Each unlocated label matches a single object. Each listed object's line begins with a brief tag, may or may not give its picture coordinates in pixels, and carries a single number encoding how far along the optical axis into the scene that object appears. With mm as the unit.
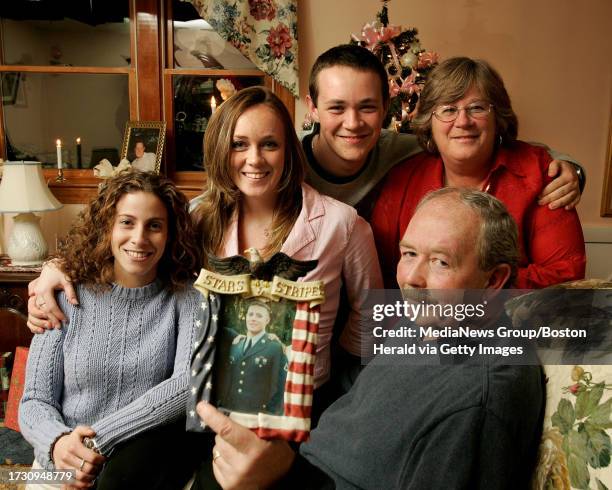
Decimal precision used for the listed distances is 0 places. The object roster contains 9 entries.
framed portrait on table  2943
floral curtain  2756
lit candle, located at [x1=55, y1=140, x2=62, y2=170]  2865
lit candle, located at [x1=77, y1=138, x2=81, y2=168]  3186
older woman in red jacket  1490
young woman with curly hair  1272
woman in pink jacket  1333
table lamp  2572
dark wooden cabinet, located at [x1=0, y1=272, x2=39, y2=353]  2521
